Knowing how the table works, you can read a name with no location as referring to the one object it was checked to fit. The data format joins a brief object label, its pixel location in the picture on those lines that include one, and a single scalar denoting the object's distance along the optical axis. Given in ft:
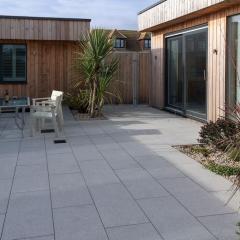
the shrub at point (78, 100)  25.61
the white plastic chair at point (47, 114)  18.00
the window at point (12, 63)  29.69
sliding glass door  21.91
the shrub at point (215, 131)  14.02
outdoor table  19.39
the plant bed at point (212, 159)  11.73
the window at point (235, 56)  17.92
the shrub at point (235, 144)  6.85
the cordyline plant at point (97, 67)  23.71
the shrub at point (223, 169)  11.62
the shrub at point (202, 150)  14.26
